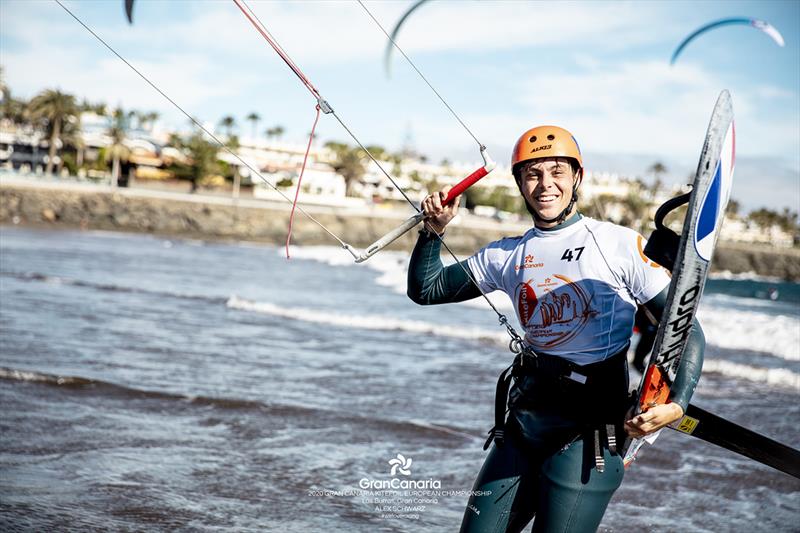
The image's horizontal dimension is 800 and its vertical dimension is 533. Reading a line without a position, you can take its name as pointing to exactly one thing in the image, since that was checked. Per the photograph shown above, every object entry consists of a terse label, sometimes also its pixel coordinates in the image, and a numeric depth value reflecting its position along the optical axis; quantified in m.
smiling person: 2.88
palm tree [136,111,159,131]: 111.00
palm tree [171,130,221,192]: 78.00
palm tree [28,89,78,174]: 74.62
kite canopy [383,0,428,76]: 7.02
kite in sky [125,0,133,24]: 4.01
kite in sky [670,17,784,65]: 10.77
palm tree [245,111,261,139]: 116.81
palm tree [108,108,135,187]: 75.38
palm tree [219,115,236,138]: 106.00
